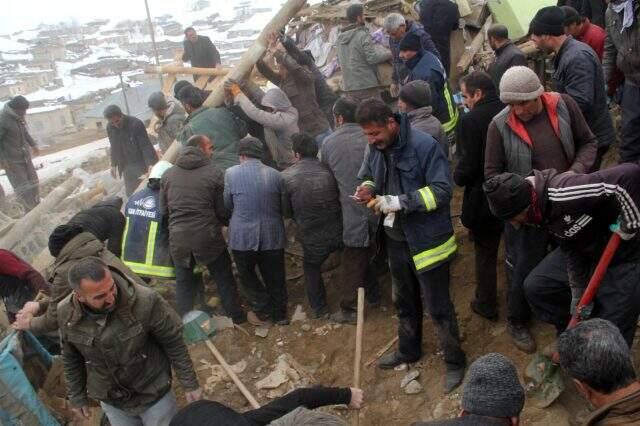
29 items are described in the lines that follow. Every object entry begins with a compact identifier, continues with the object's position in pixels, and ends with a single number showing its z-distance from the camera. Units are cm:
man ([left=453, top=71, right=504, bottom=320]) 415
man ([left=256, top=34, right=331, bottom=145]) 668
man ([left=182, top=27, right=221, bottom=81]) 1116
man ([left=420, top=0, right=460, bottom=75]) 694
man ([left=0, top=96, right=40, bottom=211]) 969
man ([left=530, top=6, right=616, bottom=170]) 428
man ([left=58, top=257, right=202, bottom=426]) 337
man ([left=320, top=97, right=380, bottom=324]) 505
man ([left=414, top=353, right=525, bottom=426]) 236
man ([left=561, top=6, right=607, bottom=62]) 539
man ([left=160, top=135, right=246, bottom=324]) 524
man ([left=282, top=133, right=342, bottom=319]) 524
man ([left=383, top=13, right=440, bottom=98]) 625
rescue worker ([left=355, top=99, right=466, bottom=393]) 377
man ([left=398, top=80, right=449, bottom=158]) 471
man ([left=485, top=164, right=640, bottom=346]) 294
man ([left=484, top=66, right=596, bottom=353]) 362
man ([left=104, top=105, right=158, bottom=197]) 815
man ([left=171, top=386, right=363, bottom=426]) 229
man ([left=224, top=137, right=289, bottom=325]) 528
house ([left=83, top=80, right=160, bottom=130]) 2290
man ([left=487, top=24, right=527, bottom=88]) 531
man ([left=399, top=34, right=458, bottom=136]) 587
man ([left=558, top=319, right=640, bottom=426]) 231
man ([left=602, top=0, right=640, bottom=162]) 445
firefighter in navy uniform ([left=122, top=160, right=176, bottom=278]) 546
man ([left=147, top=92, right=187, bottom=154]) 742
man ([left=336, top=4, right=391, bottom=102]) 714
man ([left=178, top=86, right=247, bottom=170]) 628
